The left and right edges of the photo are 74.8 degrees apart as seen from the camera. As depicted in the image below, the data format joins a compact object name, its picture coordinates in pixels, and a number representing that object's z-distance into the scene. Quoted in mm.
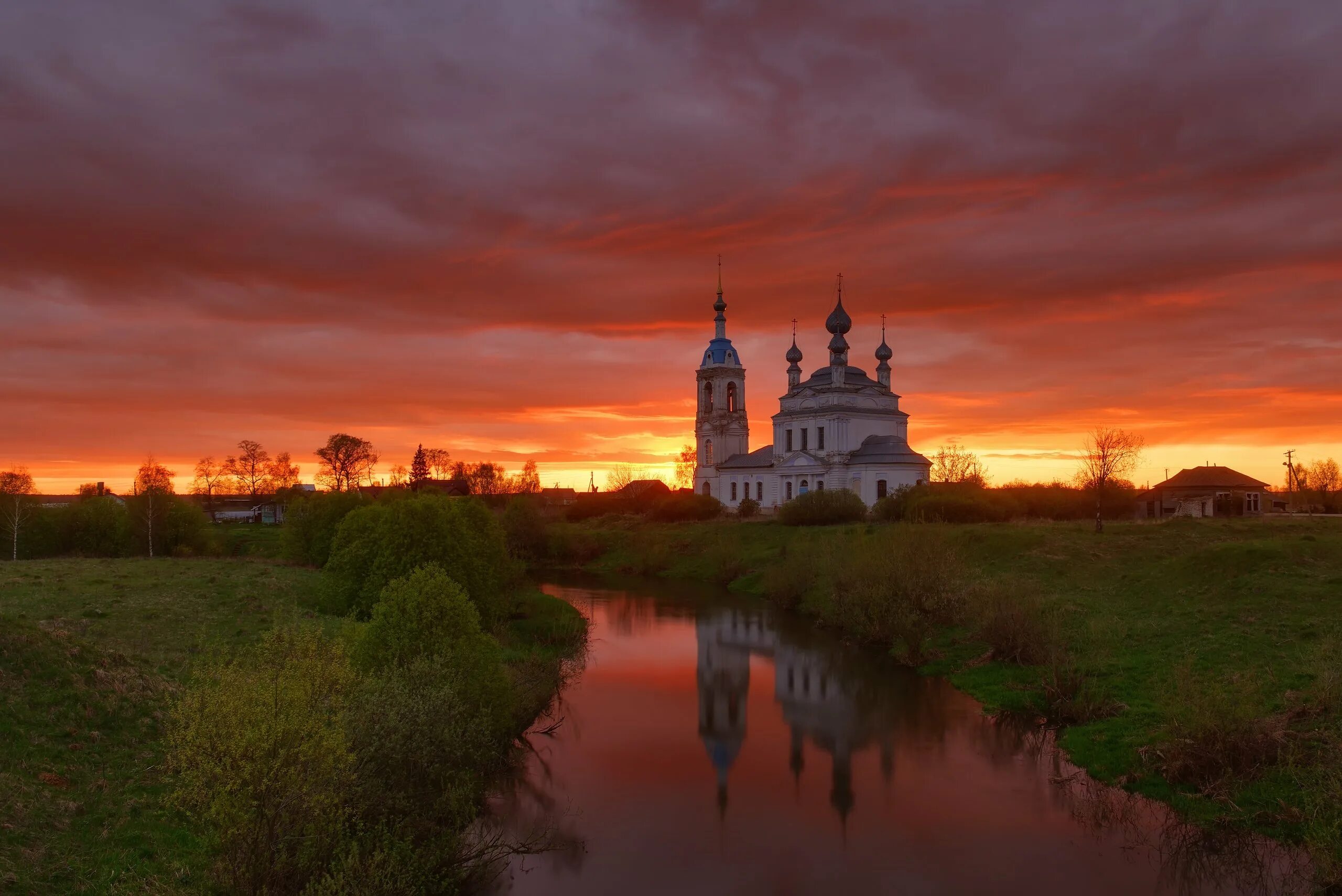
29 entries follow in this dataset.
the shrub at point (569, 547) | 72250
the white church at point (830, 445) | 76375
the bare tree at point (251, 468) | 102500
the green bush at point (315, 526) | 52938
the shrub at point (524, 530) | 67438
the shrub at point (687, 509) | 81312
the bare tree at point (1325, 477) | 99775
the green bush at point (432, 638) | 19531
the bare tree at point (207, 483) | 97312
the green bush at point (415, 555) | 31859
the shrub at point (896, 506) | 62750
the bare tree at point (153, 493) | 60438
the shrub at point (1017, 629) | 30031
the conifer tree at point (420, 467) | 124562
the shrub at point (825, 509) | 65375
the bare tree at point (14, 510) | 57688
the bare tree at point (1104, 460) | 53731
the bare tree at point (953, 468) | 86312
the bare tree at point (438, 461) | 129000
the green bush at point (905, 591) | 34781
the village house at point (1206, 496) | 60031
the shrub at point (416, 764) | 14391
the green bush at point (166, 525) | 60750
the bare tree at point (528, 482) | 133750
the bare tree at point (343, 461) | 104375
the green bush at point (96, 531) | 60000
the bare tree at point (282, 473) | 106938
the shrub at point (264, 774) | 11758
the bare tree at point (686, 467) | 119250
